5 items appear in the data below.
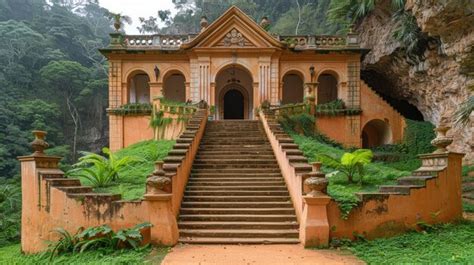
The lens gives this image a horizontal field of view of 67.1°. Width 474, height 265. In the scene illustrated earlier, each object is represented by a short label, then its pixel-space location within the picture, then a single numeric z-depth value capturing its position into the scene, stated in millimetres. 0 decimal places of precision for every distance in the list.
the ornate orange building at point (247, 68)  18281
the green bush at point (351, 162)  8609
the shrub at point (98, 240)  6156
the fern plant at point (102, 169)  8867
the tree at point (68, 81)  36281
